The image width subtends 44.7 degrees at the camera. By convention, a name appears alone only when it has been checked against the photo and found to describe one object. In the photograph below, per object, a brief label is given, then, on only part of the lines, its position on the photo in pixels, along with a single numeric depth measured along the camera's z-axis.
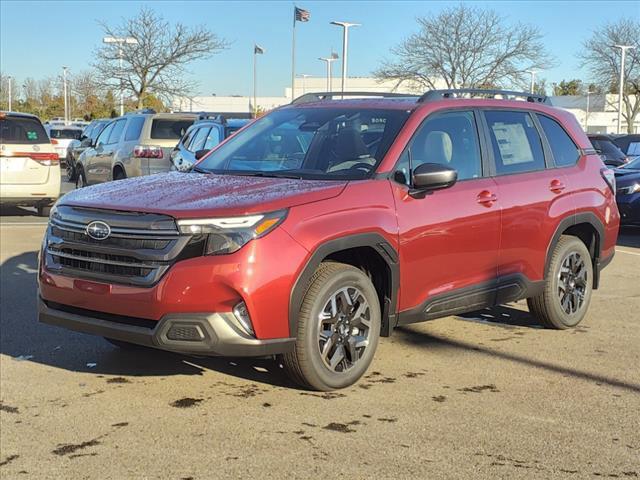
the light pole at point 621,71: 41.18
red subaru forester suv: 4.15
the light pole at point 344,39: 40.61
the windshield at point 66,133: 33.19
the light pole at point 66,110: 62.47
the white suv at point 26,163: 13.22
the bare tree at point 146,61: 35.16
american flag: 40.78
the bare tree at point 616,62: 47.22
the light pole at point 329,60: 58.69
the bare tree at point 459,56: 40.78
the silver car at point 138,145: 14.36
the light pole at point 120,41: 34.72
